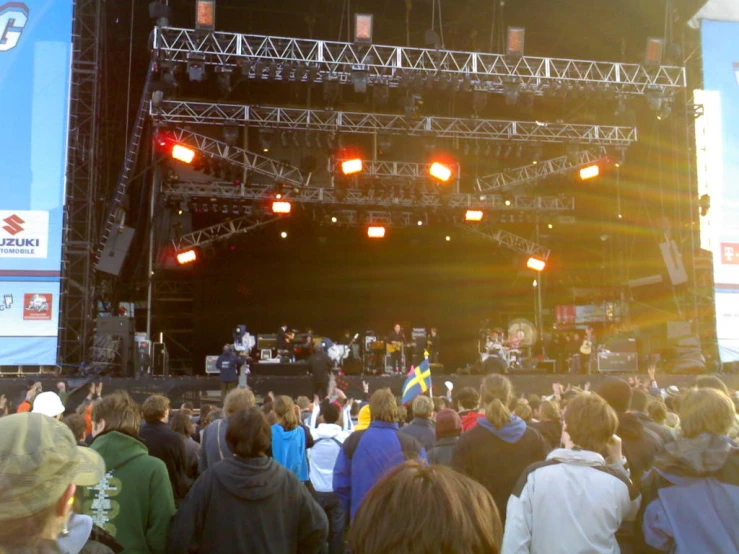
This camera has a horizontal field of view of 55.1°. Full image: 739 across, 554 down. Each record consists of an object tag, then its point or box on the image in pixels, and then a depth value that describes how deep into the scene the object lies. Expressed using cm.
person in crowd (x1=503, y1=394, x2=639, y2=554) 265
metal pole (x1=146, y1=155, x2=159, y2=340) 1638
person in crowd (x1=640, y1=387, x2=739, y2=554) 255
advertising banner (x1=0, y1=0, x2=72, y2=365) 1289
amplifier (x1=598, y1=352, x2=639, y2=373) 1611
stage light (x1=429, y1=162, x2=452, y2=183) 1631
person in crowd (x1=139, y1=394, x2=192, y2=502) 373
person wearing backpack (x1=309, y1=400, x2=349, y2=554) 489
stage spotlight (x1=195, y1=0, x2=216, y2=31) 1348
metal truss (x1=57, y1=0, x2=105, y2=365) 1353
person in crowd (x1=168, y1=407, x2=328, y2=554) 283
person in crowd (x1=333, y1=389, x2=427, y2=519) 397
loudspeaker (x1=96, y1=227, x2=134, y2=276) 1517
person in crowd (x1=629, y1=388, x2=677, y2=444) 396
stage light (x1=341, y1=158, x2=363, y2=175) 1608
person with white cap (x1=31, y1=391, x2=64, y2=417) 453
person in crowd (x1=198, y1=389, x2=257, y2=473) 397
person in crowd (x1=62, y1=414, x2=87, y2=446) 381
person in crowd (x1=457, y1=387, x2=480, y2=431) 494
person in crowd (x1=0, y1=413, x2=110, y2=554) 140
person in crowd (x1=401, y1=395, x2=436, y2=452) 466
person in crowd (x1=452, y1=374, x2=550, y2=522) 355
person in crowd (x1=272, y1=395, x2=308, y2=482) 450
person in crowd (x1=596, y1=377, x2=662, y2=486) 361
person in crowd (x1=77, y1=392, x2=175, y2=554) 298
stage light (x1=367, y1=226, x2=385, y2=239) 1889
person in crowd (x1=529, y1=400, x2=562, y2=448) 442
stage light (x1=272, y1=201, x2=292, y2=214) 1708
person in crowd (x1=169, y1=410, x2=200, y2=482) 400
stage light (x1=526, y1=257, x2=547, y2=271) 1970
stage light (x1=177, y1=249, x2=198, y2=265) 1741
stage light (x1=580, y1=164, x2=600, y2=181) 1731
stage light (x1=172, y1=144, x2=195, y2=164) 1537
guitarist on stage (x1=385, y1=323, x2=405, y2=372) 1821
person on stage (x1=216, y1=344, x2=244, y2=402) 1311
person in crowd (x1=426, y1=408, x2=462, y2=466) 416
